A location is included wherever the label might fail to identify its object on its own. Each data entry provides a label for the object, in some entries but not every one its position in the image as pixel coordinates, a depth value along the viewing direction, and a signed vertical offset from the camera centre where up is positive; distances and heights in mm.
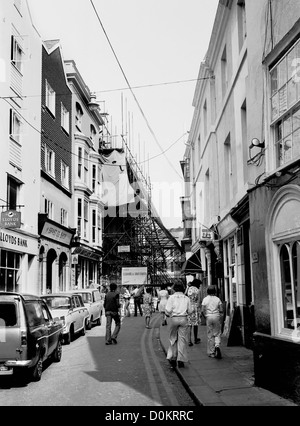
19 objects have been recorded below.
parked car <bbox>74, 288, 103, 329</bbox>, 19422 -823
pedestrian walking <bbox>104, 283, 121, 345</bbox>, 14500 -751
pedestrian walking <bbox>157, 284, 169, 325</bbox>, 20070 -662
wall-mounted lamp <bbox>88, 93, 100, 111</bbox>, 33469 +12642
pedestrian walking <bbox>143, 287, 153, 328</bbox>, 19812 -1093
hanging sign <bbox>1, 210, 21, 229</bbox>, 17328 +2424
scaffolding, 39625 +4011
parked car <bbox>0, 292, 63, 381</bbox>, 8141 -909
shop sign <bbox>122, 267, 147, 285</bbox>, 30594 +453
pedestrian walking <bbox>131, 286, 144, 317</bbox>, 26222 -788
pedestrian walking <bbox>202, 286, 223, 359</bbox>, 10828 -943
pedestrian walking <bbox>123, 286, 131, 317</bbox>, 27112 -1280
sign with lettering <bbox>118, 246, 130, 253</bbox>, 35531 +2623
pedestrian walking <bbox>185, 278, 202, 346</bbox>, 13453 -643
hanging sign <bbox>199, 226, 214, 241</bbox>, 17478 +1728
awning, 22031 +793
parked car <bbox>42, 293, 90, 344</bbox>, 14406 -842
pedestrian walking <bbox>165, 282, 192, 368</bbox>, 9938 -969
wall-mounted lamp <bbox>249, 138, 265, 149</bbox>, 8117 +2349
